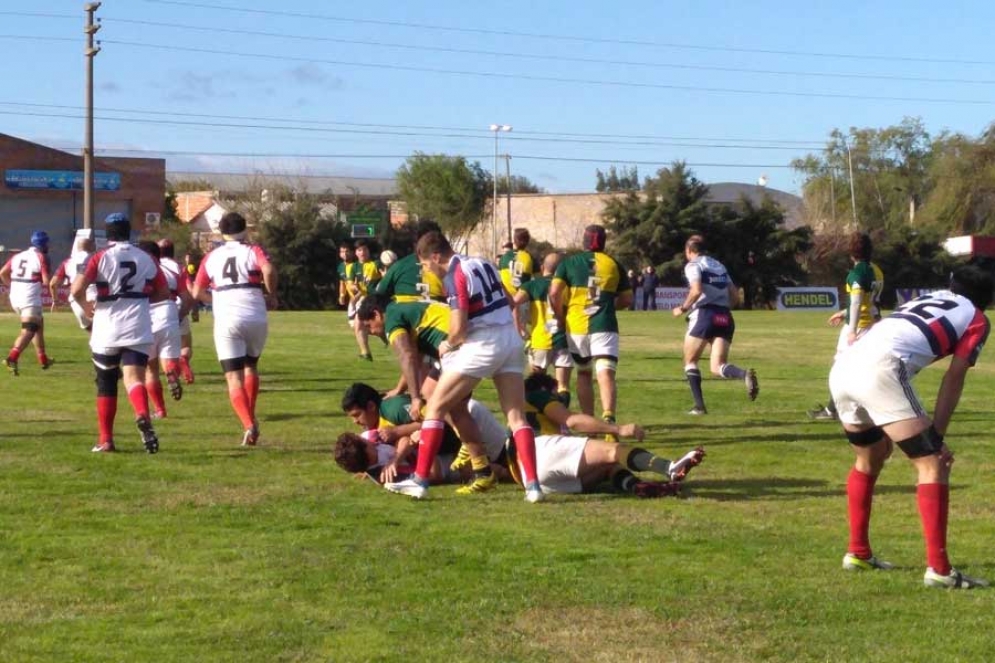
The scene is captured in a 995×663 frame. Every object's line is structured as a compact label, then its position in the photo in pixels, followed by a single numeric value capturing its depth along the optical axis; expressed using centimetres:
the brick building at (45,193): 6956
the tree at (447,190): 9750
